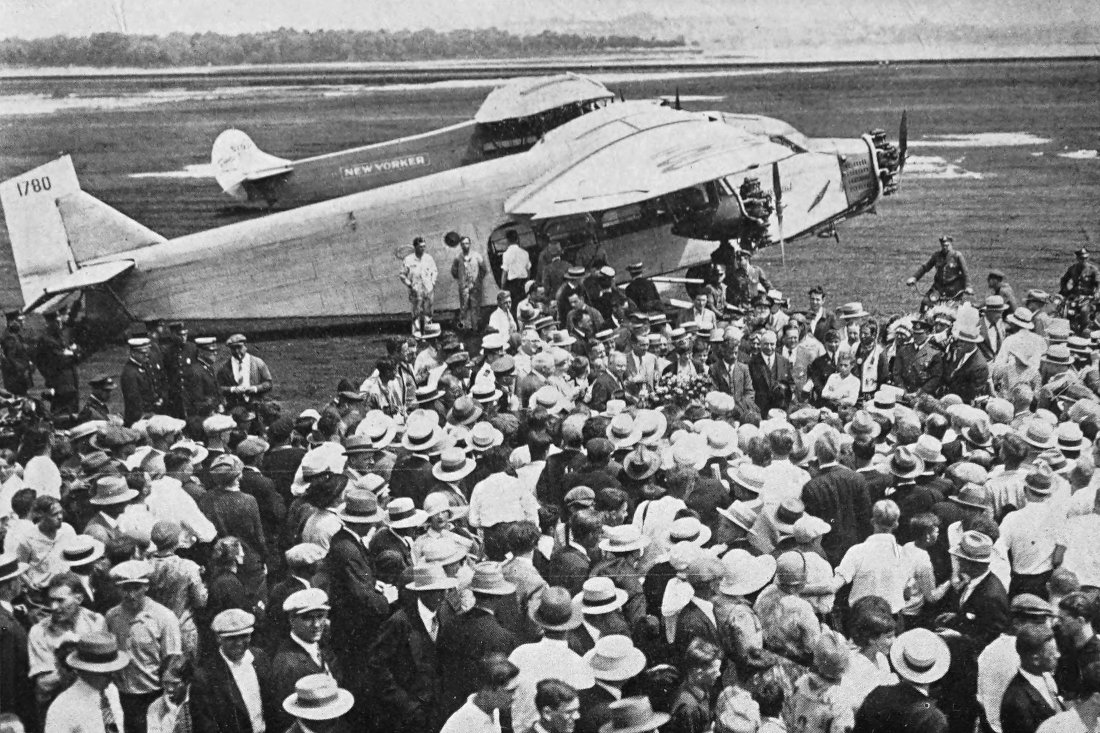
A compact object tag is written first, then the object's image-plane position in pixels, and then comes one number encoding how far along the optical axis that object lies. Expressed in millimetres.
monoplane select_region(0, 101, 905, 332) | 12805
